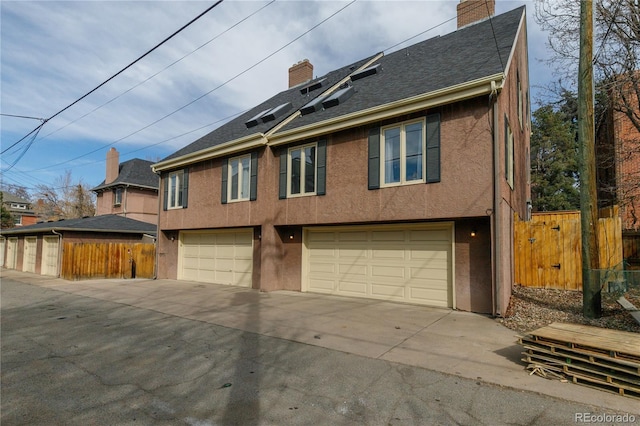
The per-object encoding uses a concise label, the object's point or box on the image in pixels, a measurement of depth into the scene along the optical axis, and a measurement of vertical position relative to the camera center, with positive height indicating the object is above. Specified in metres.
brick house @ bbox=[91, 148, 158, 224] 24.42 +3.07
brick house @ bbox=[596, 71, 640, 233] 11.13 +3.78
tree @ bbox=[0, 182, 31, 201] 49.54 +6.27
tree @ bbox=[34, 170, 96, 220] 40.25 +3.76
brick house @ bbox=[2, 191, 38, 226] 46.66 +3.53
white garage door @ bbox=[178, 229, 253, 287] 12.95 -0.85
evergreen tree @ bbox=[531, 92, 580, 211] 22.83 +5.15
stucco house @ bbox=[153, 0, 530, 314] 8.02 +1.55
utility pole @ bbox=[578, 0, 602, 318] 6.51 +1.24
